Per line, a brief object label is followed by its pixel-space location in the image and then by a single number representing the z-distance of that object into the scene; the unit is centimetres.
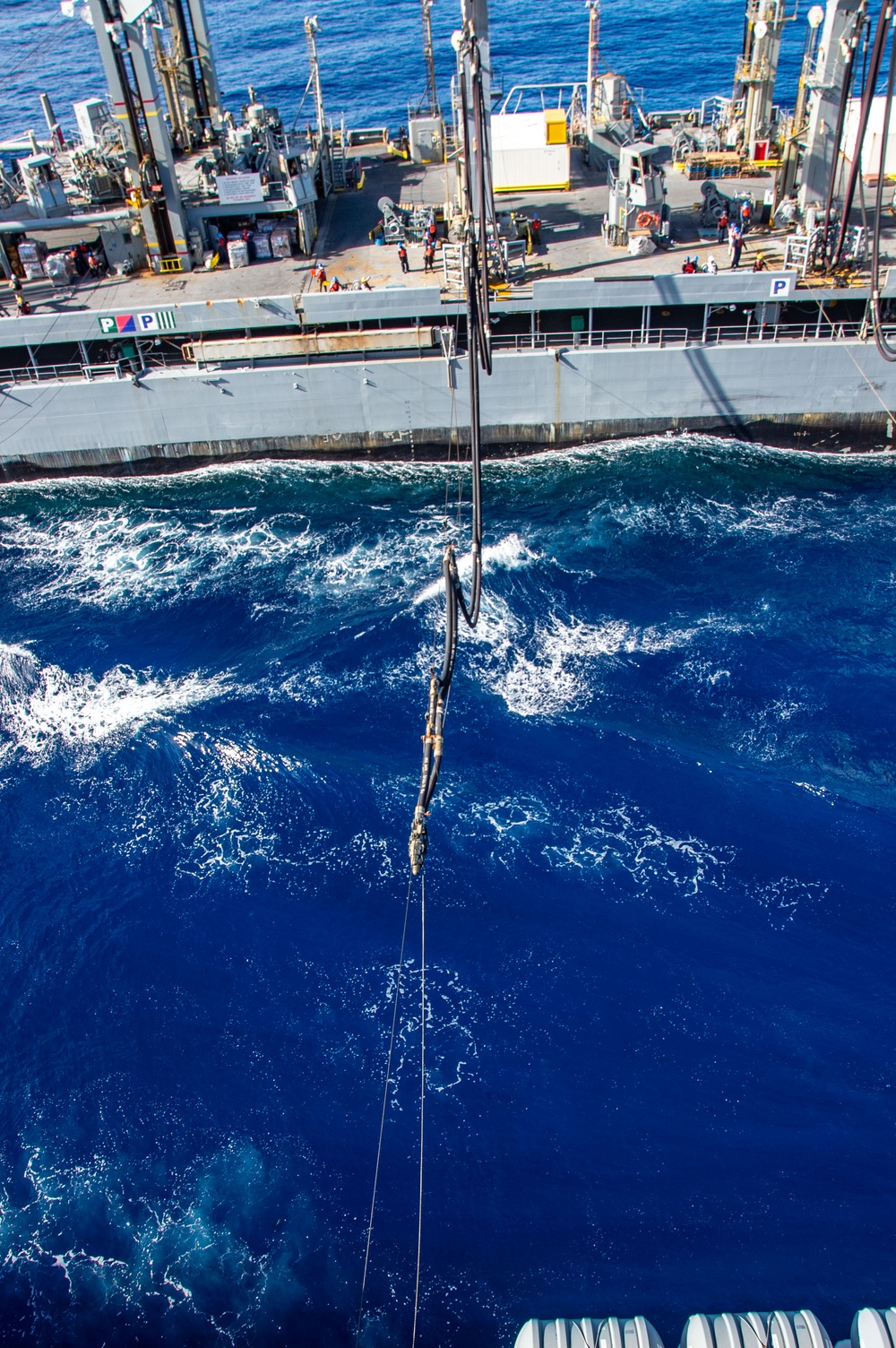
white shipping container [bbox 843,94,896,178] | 5122
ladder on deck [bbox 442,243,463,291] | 4516
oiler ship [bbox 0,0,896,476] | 4412
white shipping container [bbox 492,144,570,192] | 5316
